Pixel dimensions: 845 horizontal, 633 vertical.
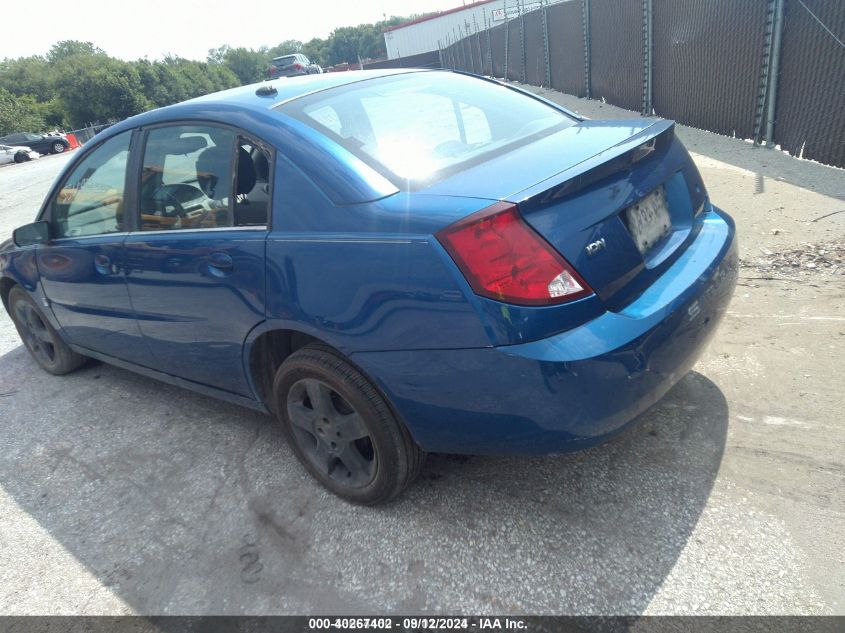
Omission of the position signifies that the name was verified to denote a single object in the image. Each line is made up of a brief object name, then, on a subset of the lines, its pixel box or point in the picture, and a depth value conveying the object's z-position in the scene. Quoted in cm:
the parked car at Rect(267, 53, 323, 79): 3269
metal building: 5909
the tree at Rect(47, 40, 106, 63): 9656
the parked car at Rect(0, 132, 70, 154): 3650
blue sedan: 202
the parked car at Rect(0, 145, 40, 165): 3316
